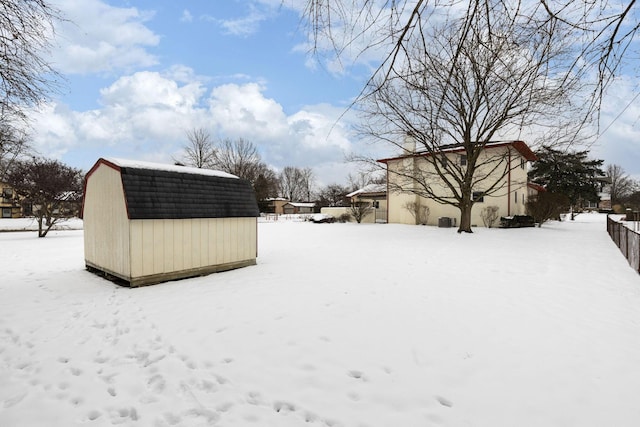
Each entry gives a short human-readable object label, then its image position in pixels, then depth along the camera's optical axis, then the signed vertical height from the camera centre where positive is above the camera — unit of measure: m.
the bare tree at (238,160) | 42.38 +6.90
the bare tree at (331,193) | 54.59 +3.50
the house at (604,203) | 54.06 +1.35
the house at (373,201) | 28.22 +0.97
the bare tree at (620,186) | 58.97 +4.63
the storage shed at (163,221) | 6.34 -0.22
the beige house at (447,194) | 21.17 +1.24
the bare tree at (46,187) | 17.19 +1.32
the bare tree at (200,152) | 37.19 +6.96
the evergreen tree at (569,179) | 33.16 +3.34
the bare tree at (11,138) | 6.15 +1.63
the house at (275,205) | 54.39 +1.23
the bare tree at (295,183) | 82.38 +7.31
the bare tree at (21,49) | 4.24 +2.30
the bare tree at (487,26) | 2.56 +1.56
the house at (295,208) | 63.52 +0.63
